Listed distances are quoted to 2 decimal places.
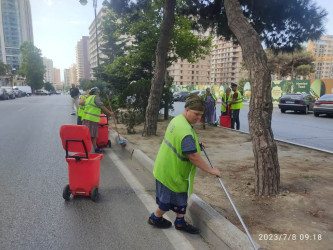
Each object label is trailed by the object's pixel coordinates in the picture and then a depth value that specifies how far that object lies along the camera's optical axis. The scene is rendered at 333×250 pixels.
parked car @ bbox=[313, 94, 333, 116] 16.36
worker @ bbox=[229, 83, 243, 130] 9.71
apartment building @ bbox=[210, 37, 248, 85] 130.00
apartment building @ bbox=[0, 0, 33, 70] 122.63
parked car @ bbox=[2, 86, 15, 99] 39.88
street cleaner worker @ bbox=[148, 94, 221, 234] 2.67
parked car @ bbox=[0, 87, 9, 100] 36.27
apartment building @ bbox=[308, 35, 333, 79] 128.99
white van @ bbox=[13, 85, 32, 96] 58.76
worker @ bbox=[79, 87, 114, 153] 6.52
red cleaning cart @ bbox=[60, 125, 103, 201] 3.83
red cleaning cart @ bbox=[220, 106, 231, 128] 10.95
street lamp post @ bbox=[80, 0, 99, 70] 14.61
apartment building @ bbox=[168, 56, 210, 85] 126.00
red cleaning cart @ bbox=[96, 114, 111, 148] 7.19
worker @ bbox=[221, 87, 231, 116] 10.34
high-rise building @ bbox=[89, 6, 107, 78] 122.22
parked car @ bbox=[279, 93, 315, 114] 18.94
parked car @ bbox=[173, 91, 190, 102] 35.59
